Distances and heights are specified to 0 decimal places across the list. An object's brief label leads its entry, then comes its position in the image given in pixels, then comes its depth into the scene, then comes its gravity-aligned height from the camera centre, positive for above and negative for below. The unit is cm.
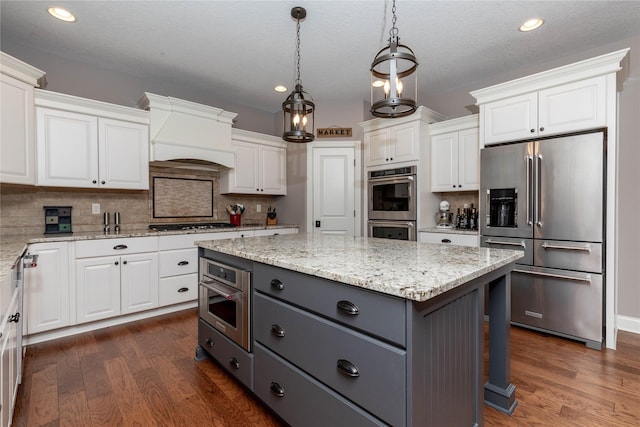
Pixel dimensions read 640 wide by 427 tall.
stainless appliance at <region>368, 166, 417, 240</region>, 381 +9
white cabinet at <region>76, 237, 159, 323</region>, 287 -64
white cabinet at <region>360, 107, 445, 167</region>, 380 +93
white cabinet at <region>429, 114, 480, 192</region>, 354 +65
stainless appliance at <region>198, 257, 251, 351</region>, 186 -58
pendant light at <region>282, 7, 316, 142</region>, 225 +73
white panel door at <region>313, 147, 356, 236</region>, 446 +29
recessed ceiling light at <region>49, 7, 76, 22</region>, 245 +157
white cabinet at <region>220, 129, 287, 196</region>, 438 +64
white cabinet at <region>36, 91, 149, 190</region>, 288 +67
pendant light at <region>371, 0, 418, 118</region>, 163 +69
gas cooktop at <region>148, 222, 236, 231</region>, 380 -20
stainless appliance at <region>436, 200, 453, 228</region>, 395 -7
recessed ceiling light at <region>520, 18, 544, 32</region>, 259 +156
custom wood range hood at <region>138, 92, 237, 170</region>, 351 +92
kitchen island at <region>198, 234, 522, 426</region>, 111 -52
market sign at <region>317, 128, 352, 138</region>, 459 +114
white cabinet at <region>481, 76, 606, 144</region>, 255 +87
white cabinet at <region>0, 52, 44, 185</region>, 247 +74
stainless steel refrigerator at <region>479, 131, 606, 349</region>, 255 -13
